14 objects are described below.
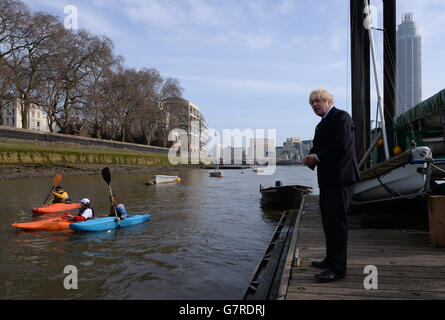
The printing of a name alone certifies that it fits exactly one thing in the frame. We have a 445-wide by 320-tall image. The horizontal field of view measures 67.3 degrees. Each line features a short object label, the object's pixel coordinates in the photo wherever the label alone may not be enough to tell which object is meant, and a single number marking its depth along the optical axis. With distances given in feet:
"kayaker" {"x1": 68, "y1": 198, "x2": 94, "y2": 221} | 37.12
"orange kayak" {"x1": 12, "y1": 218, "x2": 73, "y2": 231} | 33.94
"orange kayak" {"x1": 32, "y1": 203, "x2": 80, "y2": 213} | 43.93
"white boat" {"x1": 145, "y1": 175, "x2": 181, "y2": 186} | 102.20
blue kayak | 33.68
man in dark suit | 12.53
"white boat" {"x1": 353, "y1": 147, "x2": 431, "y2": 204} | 21.85
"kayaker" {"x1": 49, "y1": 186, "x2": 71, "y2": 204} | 48.11
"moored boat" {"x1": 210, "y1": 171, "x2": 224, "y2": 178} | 161.33
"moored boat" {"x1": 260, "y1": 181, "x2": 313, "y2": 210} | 55.62
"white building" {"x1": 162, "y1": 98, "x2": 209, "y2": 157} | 236.02
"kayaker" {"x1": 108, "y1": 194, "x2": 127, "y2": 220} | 37.73
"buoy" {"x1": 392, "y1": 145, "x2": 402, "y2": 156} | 28.90
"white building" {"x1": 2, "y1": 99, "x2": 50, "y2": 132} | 288.71
